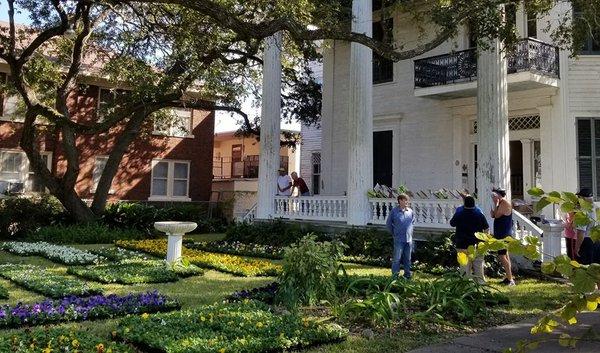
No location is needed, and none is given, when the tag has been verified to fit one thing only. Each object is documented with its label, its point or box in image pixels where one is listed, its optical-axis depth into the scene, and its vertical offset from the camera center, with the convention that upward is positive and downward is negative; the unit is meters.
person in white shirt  18.14 +0.67
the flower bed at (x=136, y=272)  9.71 -1.40
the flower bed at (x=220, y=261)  10.96 -1.37
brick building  23.58 +2.33
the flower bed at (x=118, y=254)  12.93 -1.36
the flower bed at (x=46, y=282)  8.21 -1.41
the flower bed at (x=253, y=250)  12.71 -1.30
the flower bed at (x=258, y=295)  7.79 -1.37
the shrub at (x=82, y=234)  17.50 -1.15
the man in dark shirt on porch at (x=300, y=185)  19.05 +0.73
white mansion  13.34 +2.69
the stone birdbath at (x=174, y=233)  11.27 -0.66
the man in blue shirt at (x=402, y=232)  9.93 -0.48
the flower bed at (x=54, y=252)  12.32 -1.34
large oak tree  14.82 +5.17
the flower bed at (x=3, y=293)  7.87 -1.42
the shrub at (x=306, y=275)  7.09 -0.96
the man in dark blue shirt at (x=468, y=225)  9.65 -0.31
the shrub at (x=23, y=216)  19.78 -0.61
